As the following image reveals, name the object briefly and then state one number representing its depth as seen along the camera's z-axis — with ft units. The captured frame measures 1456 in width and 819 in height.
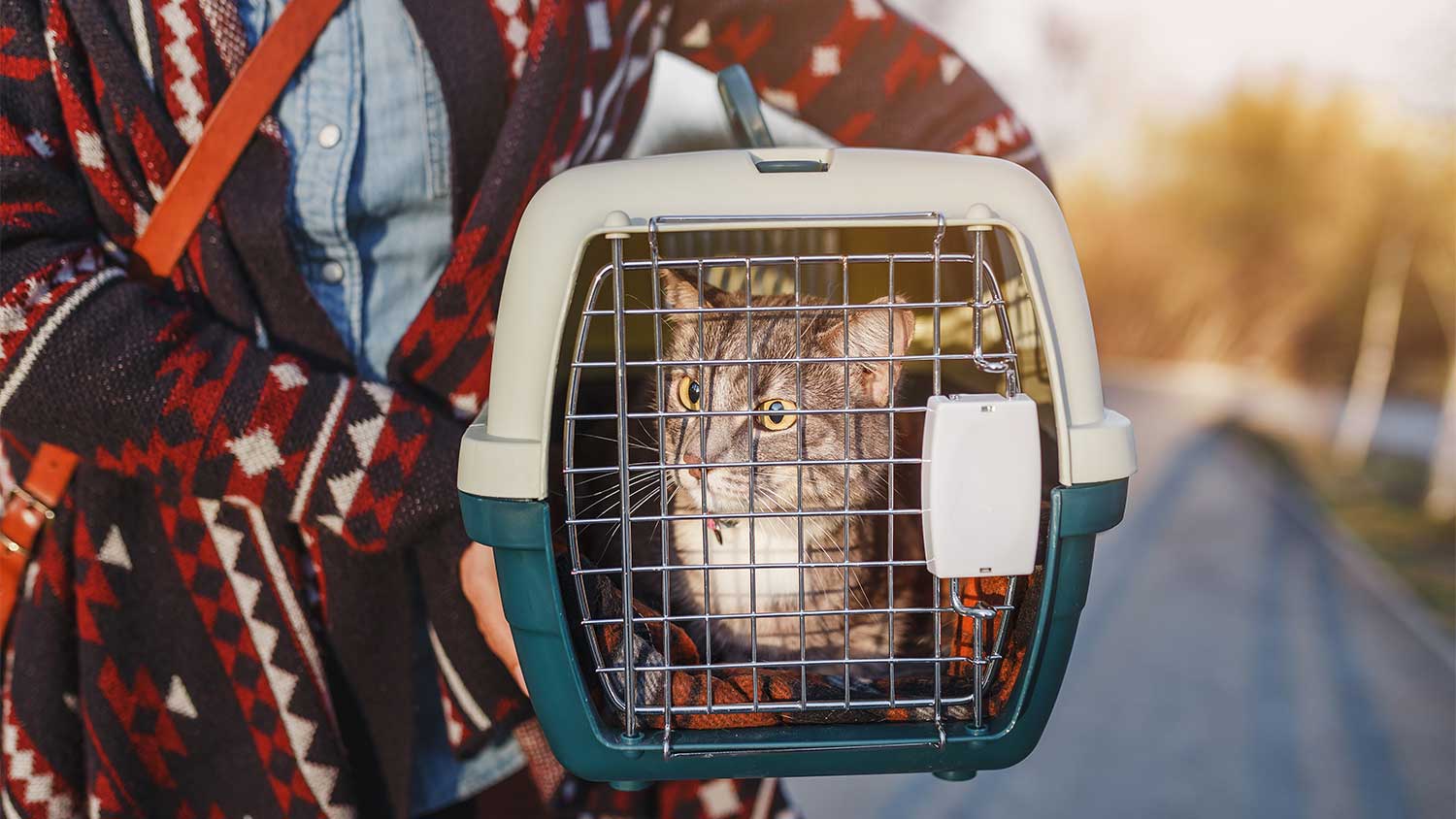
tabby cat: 2.98
